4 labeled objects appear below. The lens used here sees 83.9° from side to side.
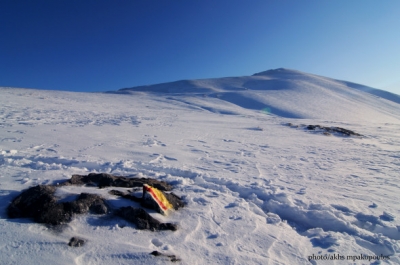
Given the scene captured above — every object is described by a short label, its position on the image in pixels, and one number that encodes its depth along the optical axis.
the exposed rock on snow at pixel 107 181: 4.17
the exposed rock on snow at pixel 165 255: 2.64
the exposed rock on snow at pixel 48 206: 3.06
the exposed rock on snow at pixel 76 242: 2.67
